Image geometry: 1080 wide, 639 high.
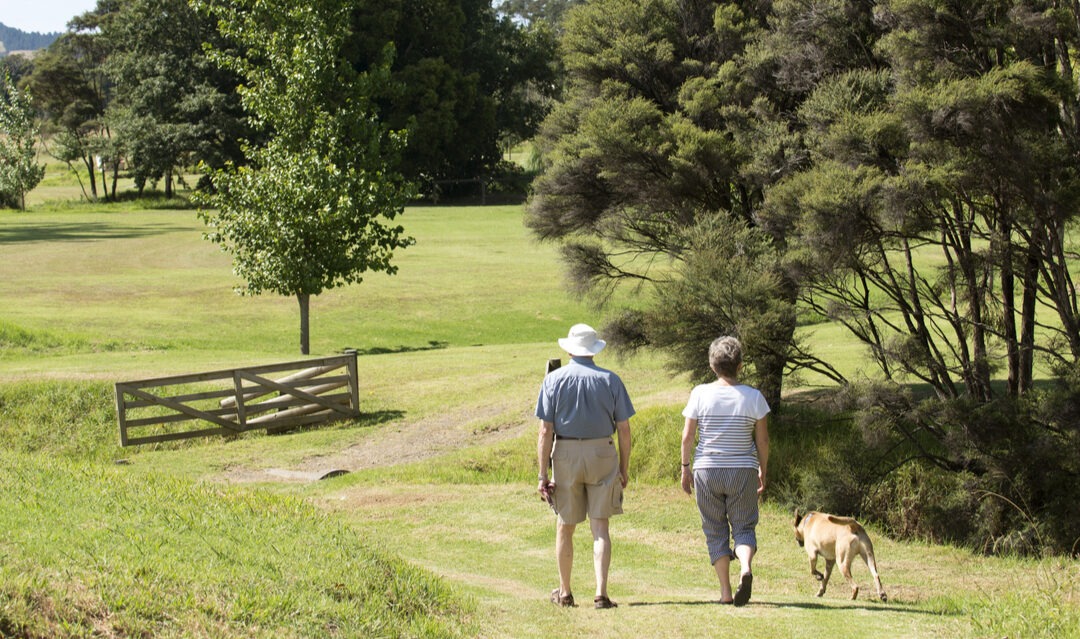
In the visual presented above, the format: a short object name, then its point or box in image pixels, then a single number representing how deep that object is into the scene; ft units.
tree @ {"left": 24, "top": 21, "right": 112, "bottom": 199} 270.26
